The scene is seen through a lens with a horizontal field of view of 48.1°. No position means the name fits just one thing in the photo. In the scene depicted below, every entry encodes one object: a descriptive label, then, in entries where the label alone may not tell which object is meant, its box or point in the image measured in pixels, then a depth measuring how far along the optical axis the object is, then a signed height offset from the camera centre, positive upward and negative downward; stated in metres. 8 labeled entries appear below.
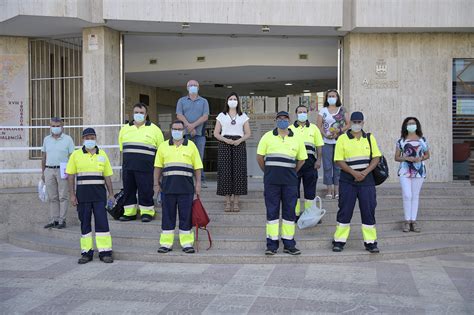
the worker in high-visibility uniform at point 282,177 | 7.21 -0.52
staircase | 7.38 -1.49
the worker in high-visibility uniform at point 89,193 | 7.34 -0.74
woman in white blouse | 8.43 -0.15
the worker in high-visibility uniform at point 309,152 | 8.12 -0.20
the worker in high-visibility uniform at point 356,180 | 7.29 -0.58
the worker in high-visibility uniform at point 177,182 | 7.36 -0.59
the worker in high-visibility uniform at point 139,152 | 8.28 -0.19
